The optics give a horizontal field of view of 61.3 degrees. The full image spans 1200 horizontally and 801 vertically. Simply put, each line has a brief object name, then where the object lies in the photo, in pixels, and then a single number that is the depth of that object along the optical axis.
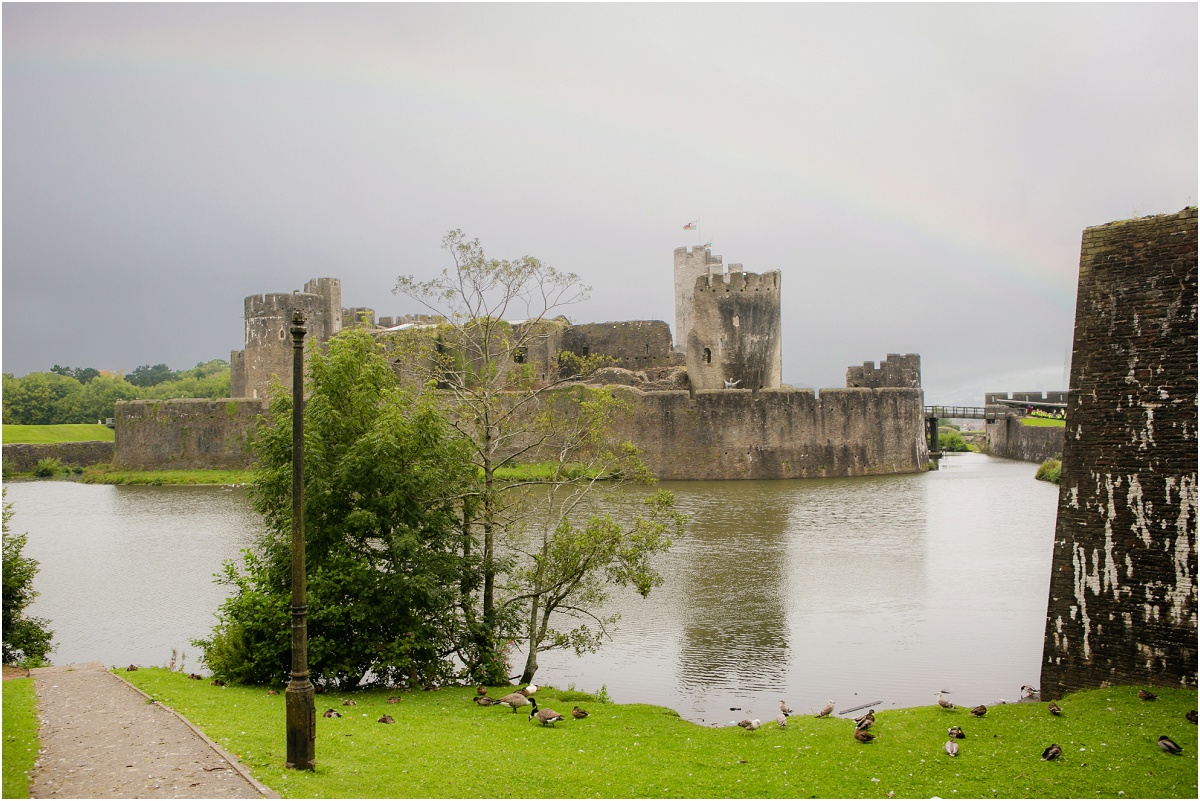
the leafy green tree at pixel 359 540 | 12.98
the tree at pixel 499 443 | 14.16
